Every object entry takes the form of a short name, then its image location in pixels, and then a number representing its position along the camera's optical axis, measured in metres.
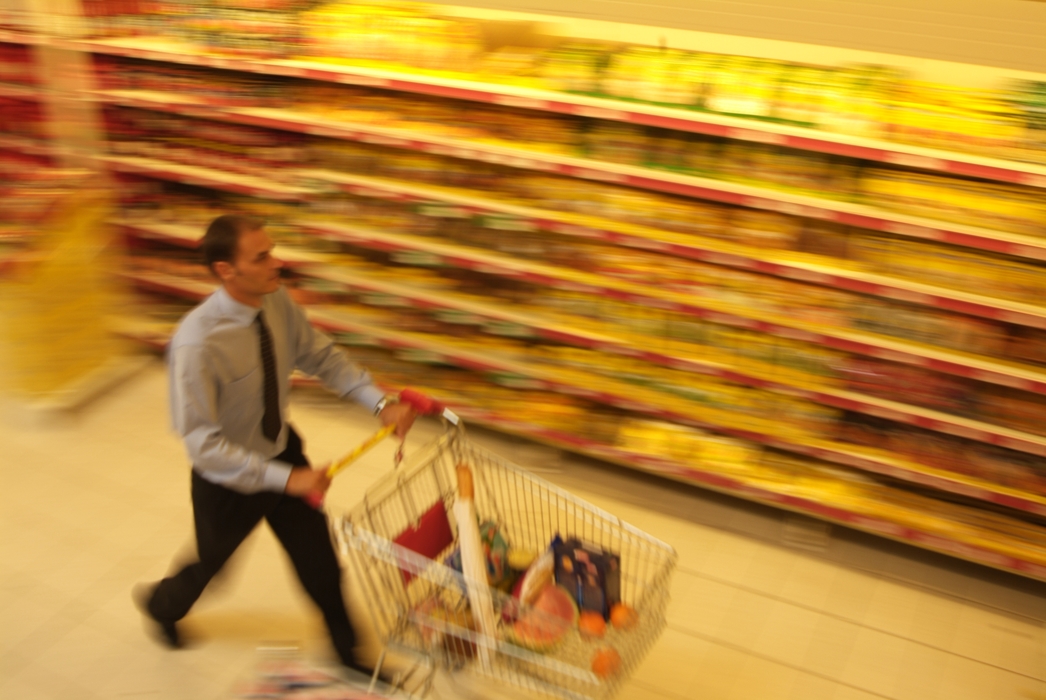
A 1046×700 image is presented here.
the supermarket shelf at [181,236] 3.90
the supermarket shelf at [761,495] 3.02
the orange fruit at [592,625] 2.11
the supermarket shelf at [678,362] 2.88
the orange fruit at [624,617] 2.07
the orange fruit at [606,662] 1.96
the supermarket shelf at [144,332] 4.42
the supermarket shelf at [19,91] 4.10
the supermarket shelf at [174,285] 4.30
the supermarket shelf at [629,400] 2.97
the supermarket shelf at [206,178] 3.82
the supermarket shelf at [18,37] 3.91
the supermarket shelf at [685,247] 2.70
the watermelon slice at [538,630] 1.98
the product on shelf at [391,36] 3.33
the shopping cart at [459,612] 2.01
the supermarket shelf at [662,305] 2.77
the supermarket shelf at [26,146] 4.14
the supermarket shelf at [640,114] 2.52
